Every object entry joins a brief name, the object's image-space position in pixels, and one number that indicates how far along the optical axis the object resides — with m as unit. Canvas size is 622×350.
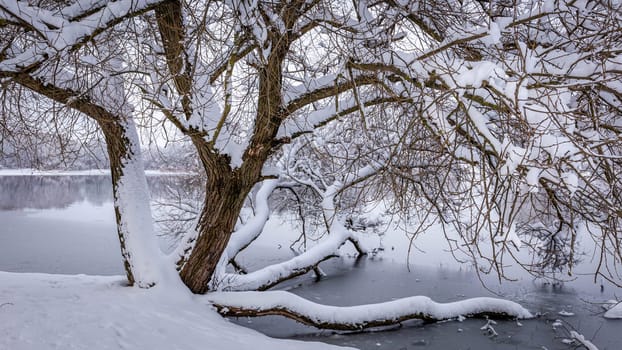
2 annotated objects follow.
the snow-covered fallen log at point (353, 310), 5.44
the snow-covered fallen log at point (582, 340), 6.20
